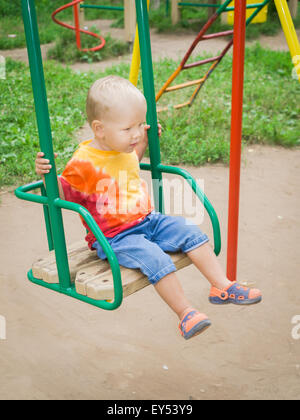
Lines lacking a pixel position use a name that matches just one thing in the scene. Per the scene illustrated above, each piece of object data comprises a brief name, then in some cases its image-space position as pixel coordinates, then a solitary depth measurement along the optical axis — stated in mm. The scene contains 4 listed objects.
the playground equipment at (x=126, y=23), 8438
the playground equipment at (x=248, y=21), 2537
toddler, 1886
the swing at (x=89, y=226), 1761
